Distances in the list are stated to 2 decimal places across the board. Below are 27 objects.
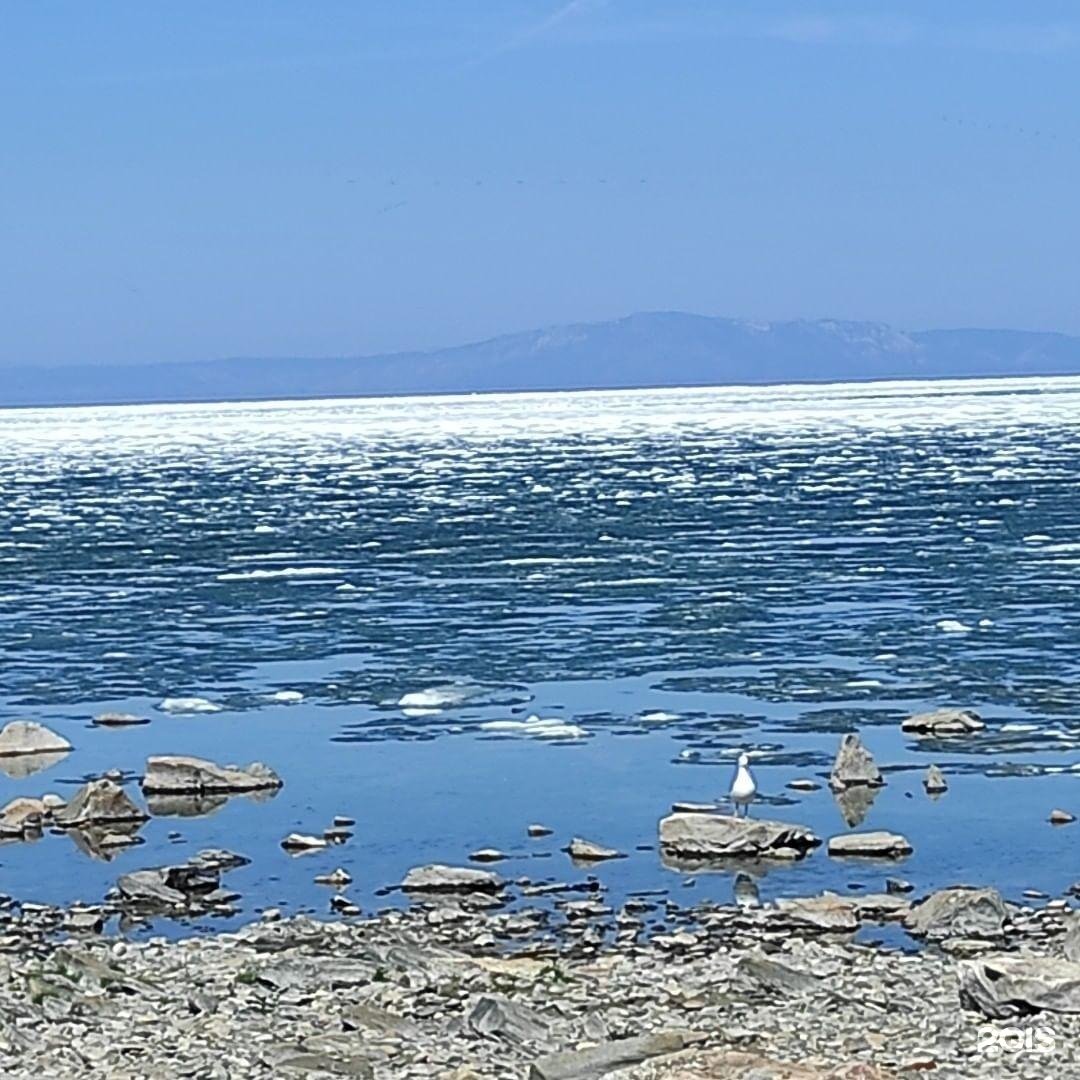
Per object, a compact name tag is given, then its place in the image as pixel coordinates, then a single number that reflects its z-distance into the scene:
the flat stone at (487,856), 20.64
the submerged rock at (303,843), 21.25
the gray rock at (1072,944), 15.88
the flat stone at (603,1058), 13.09
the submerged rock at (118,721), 27.97
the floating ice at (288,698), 29.20
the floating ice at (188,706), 28.92
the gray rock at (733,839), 20.52
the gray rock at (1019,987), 14.23
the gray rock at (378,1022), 14.55
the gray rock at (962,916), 17.31
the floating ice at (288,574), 44.25
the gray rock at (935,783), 22.89
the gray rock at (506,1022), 14.30
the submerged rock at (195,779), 23.97
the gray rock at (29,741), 26.27
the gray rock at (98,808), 22.53
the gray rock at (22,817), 22.28
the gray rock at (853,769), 23.11
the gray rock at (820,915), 17.75
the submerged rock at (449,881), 19.33
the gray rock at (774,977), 15.52
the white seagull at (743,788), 21.77
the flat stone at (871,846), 20.36
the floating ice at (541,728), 26.44
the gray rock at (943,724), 25.88
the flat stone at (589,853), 20.48
